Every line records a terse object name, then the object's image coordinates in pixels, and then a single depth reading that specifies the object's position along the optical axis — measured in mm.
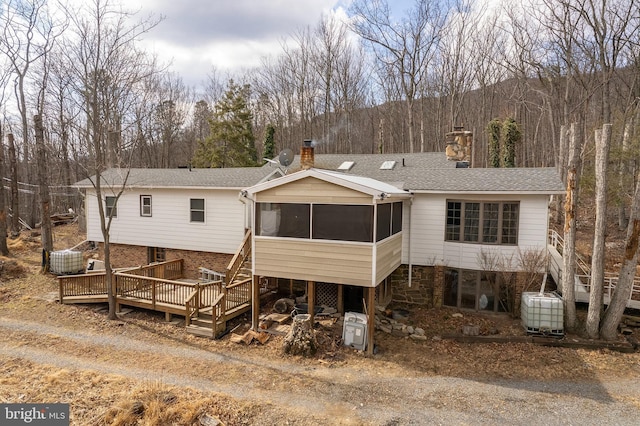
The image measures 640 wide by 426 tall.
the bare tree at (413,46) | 25938
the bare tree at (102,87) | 11498
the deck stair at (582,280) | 11188
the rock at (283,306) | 11422
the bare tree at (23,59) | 18719
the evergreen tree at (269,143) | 29625
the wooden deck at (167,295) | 10750
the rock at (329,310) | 11109
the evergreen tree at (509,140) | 24828
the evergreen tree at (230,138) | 30258
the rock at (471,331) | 10117
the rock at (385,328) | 10470
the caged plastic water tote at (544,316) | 9914
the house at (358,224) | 9383
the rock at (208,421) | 6155
